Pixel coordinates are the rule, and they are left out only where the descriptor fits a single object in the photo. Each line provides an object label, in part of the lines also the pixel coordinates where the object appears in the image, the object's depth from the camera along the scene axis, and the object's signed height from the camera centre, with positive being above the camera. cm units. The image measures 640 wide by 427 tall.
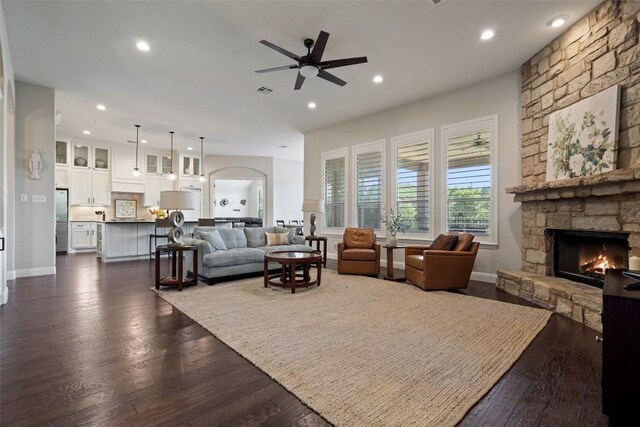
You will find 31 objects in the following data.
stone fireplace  288 +36
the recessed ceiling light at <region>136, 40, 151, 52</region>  364 +204
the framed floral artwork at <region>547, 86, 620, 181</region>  304 +84
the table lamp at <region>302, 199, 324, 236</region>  634 +15
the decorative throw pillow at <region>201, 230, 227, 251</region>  484 -41
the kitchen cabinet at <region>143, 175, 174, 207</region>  927 +78
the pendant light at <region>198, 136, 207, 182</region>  852 +168
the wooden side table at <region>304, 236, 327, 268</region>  627 -58
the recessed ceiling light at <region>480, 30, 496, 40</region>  351 +209
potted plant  564 -17
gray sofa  453 -61
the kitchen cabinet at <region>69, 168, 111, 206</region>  823 +69
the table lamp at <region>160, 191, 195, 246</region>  429 +12
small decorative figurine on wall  491 +78
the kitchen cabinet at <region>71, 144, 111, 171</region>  832 +156
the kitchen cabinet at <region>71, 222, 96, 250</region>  831 -62
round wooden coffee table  401 -72
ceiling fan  306 +166
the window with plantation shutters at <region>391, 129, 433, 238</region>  555 +62
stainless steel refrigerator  806 -21
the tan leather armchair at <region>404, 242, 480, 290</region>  414 -76
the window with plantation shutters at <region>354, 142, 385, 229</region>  629 +63
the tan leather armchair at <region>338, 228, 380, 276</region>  511 -73
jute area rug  171 -105
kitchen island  658 -60
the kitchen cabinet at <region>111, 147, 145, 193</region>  878 +117
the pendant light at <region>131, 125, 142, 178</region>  756 +106
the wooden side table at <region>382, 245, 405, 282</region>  498 -79
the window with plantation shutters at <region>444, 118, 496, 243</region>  478 +58
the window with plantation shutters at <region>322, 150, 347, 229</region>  702 +60
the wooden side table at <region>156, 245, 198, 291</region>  414 -76
